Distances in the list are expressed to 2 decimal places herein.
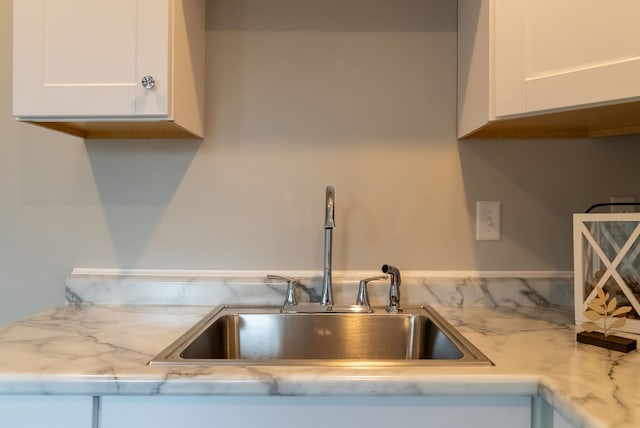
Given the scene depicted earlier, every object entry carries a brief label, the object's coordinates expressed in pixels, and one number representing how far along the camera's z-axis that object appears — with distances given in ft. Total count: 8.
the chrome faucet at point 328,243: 3.83
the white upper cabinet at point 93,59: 3.30
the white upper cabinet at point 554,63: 2.78
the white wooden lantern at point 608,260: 3.09
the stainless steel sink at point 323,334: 3.76
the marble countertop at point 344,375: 2.17
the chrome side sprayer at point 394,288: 3.90
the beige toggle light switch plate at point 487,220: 4.25
